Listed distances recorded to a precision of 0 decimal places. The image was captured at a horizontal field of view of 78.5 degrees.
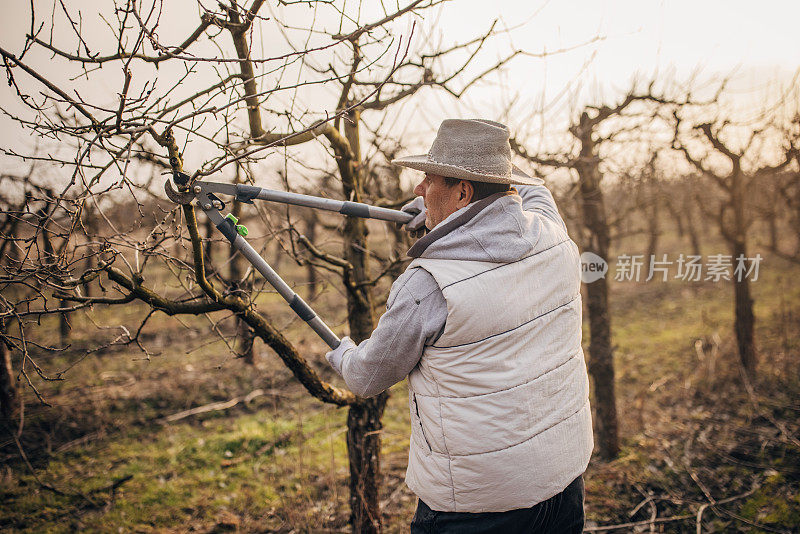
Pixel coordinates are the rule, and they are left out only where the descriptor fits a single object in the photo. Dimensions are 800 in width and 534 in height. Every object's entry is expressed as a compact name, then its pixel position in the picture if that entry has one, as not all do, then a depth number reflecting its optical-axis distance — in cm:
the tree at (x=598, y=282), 480
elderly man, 159
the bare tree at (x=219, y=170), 172
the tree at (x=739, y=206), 671
